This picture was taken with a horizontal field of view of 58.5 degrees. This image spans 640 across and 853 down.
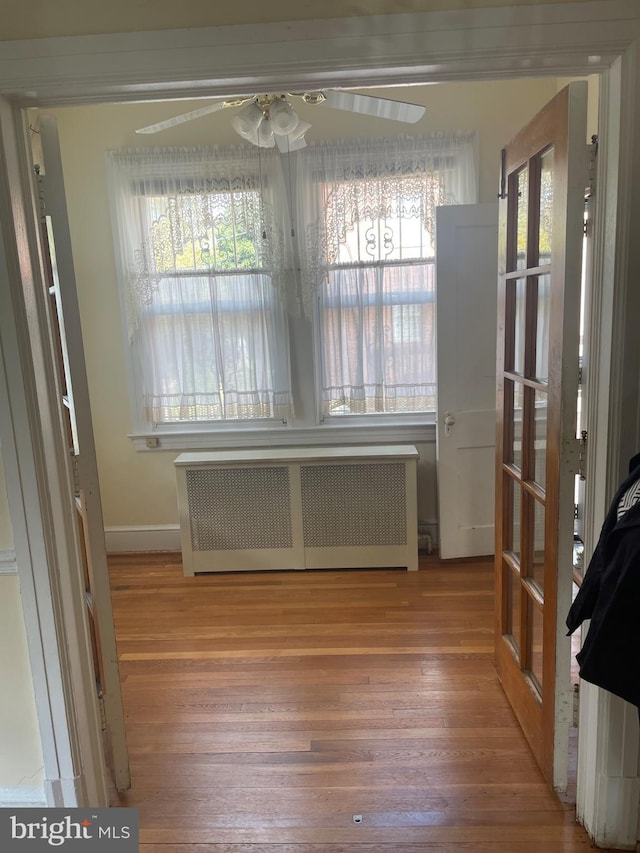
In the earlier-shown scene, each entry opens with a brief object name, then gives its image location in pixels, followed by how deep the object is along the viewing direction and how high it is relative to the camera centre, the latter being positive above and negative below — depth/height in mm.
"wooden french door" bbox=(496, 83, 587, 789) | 1590 -307
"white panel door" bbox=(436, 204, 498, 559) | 3291 -329
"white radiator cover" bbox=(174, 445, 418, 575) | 3545 -1122
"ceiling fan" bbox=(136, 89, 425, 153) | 2406 +919
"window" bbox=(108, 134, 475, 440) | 3521 +353
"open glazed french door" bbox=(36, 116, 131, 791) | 1624 -274
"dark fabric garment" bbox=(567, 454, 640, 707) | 1122 -605
